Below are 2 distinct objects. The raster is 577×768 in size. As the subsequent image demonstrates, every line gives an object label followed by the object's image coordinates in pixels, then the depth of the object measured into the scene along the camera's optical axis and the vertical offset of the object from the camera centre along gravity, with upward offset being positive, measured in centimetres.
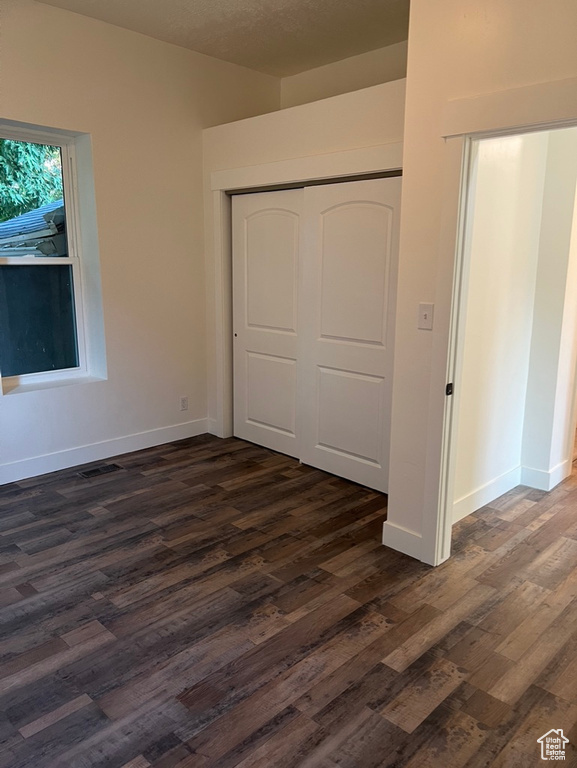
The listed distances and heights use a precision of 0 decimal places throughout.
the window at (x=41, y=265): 374 +2
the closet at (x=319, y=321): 347 -35
